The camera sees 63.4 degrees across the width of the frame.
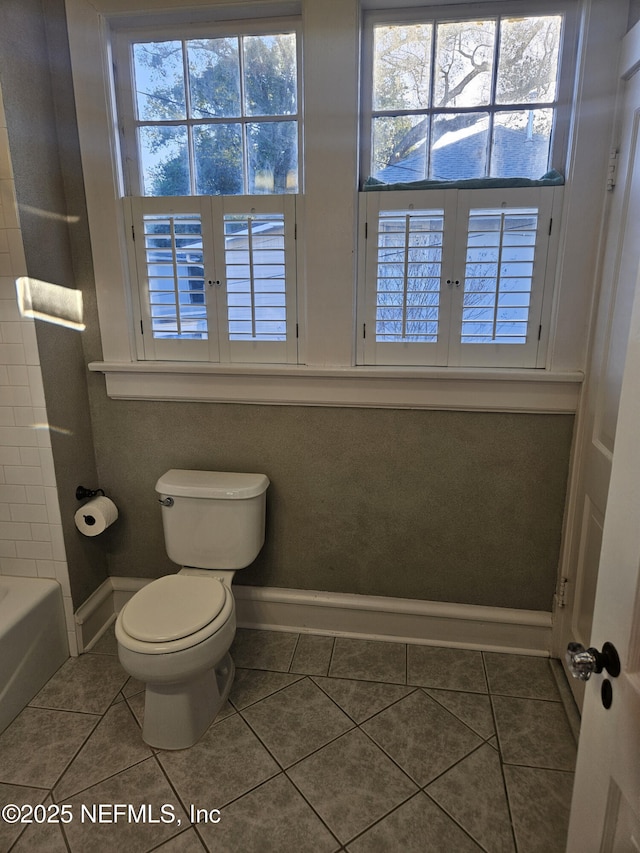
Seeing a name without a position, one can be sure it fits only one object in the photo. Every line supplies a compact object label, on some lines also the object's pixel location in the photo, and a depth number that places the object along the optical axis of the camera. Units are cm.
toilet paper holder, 210
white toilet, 158
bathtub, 178
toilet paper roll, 207
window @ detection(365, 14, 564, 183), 173
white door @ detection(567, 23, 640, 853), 73
